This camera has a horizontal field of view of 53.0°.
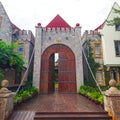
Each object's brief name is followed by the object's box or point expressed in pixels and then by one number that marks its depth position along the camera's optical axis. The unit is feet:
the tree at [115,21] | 35.35
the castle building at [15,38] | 38.47
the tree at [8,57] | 25.27
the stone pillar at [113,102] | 14.58
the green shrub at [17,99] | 19.24
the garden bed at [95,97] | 18.74
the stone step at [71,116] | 14.97
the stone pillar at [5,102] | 14.47
